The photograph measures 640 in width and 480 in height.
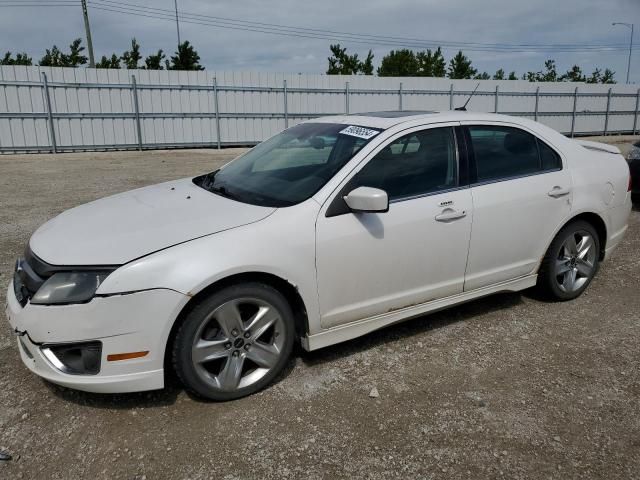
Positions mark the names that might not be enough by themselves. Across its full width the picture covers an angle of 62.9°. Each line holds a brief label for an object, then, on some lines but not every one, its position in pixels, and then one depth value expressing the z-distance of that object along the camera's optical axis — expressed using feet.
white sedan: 8.65
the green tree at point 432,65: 141.49
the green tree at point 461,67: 139.13
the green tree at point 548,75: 155.53
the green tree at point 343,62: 124.98
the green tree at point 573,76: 157.79
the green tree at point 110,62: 100.58
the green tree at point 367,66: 126.72
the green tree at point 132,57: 101.40
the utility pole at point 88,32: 87.40
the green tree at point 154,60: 101.55
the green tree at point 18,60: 95.55
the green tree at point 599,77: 159.78
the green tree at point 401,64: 142.20
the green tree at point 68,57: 98.63
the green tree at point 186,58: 99.91
